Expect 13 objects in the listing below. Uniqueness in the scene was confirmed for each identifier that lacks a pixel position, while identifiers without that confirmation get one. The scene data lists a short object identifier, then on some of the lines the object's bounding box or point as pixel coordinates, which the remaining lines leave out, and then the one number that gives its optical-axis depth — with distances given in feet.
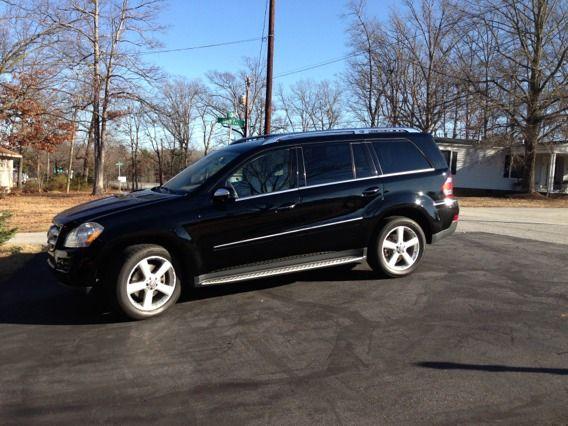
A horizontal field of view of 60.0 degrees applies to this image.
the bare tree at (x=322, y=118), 205.36
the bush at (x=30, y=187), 103.81
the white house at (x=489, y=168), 106.22
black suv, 15.90
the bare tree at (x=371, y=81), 130.31
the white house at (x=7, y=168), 107.27
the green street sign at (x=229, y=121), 56.85
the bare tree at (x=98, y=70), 80.28
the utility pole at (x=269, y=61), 56.49
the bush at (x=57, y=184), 113.09
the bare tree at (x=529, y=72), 88.99
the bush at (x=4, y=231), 25.17
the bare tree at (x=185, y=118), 200.19
